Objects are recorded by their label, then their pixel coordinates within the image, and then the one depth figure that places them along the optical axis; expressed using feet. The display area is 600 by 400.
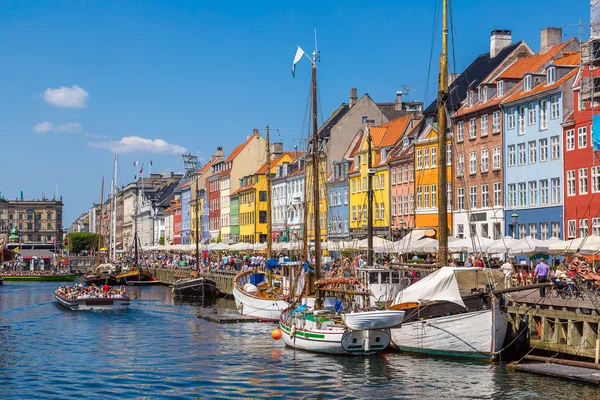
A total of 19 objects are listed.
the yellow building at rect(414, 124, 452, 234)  247.70
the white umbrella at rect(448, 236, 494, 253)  161.56
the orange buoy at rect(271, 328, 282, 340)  131.54
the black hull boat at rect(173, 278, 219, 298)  248.73
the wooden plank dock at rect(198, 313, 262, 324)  172.24
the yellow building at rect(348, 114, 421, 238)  286.05
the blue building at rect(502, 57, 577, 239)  199.52
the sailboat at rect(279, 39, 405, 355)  114.21
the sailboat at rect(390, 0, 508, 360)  109.60
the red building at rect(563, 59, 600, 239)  181.90
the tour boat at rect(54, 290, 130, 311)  197.88
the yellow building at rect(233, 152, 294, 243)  402.72
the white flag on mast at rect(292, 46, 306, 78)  164.75
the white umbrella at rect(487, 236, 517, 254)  149.97
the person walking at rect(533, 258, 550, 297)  125.39
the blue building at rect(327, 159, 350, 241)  314.76
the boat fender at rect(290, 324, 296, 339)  124.67
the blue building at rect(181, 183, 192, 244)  531.09
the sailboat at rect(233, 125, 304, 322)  170.81
